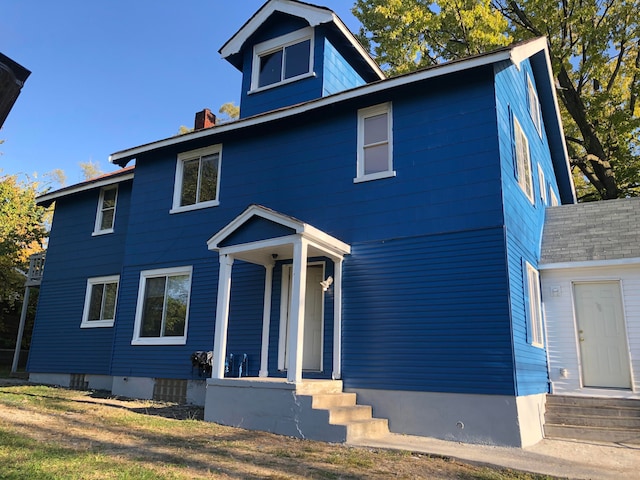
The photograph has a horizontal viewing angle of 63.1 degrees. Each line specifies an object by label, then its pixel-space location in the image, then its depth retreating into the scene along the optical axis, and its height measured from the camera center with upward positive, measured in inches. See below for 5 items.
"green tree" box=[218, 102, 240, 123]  1440.7 +694.7
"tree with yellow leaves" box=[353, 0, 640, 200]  768.3 +498.4
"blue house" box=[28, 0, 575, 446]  313.7 +80.9
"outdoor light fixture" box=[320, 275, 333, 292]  366.3 +58.8
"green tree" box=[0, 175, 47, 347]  828.6 +194.7
